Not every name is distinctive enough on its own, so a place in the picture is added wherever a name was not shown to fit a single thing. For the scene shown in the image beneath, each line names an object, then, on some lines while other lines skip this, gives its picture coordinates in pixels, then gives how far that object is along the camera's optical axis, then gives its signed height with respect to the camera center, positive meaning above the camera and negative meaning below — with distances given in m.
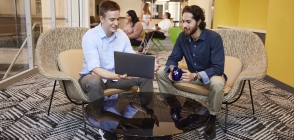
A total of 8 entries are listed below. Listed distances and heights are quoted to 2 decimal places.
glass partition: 4.19 -0.26
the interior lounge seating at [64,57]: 2.36 -0.34
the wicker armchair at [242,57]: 2.42 -0.32
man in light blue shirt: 2.26 -0.30
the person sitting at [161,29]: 7.73 -0.11
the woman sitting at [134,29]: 6.81 -0.10
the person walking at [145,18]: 8.66 +0.24
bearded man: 2.34 -0.32
